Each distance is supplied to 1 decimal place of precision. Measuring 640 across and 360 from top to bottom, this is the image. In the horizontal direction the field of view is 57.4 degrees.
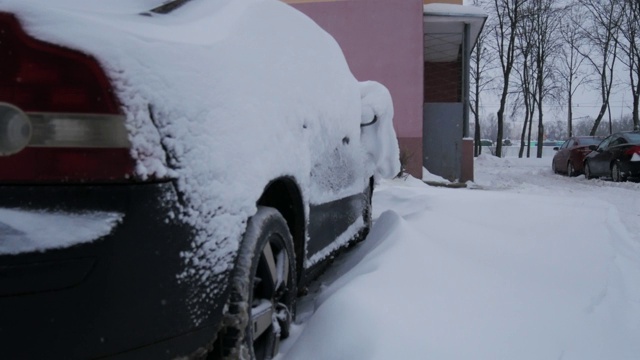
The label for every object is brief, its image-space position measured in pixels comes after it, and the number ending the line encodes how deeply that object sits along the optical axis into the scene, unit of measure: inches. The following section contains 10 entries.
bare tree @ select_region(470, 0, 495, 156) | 1284.2
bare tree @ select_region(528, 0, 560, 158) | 1178.6
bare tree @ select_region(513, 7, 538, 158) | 1243.2
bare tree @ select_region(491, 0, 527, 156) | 1130.9
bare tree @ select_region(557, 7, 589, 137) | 1256.8
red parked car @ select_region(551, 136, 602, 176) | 695.1
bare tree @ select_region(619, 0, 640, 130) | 1086.4
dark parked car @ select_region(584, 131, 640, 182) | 538.6
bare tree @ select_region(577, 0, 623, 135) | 1149.7
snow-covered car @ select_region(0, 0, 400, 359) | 55.7
